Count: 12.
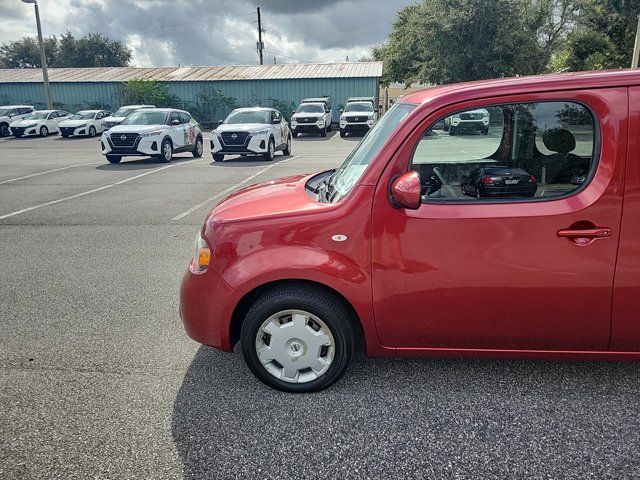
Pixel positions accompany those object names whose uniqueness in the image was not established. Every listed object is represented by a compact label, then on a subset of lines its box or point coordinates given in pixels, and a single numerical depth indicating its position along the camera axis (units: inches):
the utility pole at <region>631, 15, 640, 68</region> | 748.5
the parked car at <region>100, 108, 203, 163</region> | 611.2
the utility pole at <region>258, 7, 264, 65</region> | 2185.0
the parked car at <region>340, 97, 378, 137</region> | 1026.1
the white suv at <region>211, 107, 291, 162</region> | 627.8
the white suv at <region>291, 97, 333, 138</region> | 1045.2
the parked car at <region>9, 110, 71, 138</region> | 1143.6
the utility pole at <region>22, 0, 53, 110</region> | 1185.6
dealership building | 1451.8
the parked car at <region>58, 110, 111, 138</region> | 1100.1
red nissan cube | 105.4
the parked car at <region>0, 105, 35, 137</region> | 1182.3
